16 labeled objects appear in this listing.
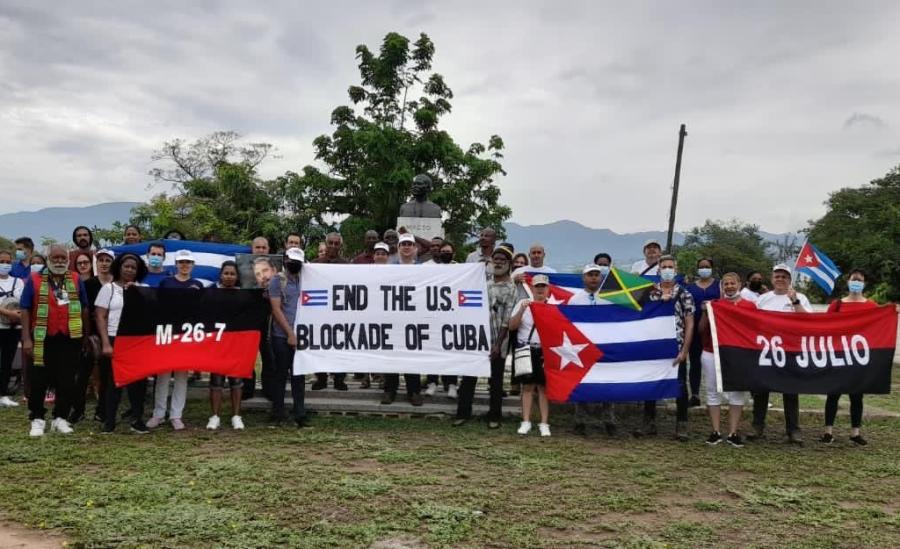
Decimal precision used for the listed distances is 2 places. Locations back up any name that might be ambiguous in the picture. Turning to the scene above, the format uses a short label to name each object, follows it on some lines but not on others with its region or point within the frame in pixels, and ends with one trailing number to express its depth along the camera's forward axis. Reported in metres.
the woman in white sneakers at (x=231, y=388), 7.28
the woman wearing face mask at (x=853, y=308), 7.52
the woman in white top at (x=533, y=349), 7.39
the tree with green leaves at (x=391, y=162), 25.91
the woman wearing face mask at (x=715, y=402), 7.20
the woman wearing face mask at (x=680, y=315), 7.32
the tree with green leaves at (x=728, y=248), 66.76
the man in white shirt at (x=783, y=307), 7.41
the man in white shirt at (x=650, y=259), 8.92
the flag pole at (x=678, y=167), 24.00
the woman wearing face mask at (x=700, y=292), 7.91
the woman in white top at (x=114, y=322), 6.97
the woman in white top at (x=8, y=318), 8.54
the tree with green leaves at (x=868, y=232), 40.47
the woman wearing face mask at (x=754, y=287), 8.59
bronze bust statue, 12.34
